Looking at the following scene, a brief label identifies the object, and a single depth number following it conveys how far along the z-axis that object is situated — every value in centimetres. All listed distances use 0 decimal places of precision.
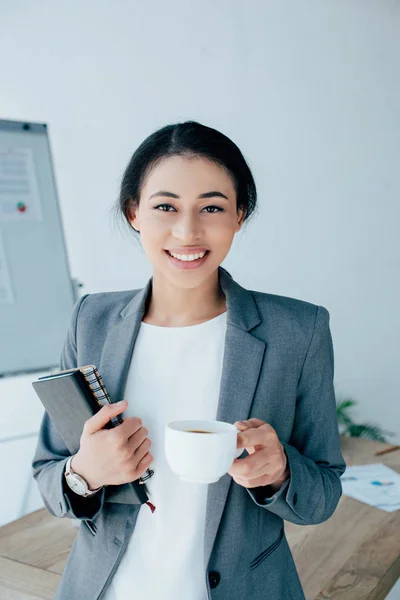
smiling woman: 85
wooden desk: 135
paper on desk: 178
